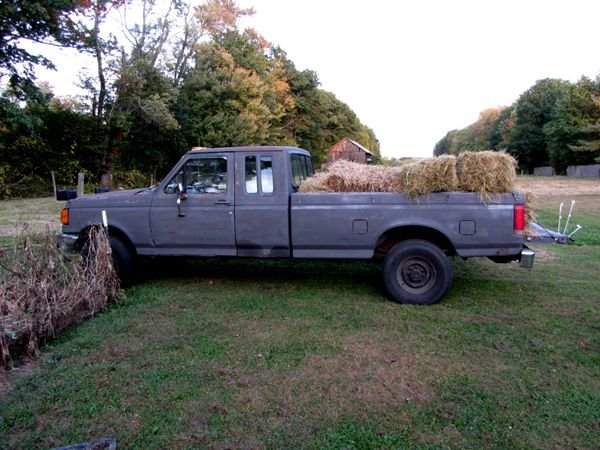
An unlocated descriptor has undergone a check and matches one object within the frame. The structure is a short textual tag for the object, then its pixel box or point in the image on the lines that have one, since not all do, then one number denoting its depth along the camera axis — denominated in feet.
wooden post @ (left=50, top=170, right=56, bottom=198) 73.20
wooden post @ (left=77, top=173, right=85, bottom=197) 45.42
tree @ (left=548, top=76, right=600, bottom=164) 152.56
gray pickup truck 18.22
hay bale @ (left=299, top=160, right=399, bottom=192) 19.30
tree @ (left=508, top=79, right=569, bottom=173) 199.21
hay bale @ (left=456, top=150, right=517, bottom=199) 17.95
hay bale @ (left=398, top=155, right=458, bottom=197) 18.29
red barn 156.16
